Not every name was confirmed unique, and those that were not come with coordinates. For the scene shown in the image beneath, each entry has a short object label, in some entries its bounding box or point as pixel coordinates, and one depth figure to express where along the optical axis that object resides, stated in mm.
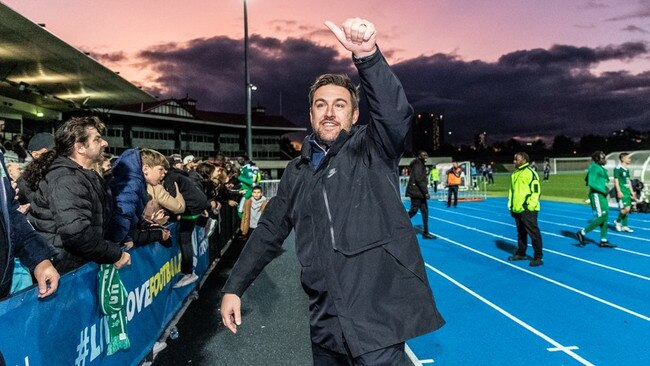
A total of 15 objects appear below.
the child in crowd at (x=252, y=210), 12227
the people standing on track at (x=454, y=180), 21252
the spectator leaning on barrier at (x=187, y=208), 6461
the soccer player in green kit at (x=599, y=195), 10227
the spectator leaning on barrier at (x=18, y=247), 2471
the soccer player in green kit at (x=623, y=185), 11734
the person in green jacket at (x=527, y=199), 8516
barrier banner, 2426
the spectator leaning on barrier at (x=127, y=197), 4195
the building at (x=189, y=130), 42812
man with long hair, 3365
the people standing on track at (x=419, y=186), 12000
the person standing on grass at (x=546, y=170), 44859
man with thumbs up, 1893
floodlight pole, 18297
